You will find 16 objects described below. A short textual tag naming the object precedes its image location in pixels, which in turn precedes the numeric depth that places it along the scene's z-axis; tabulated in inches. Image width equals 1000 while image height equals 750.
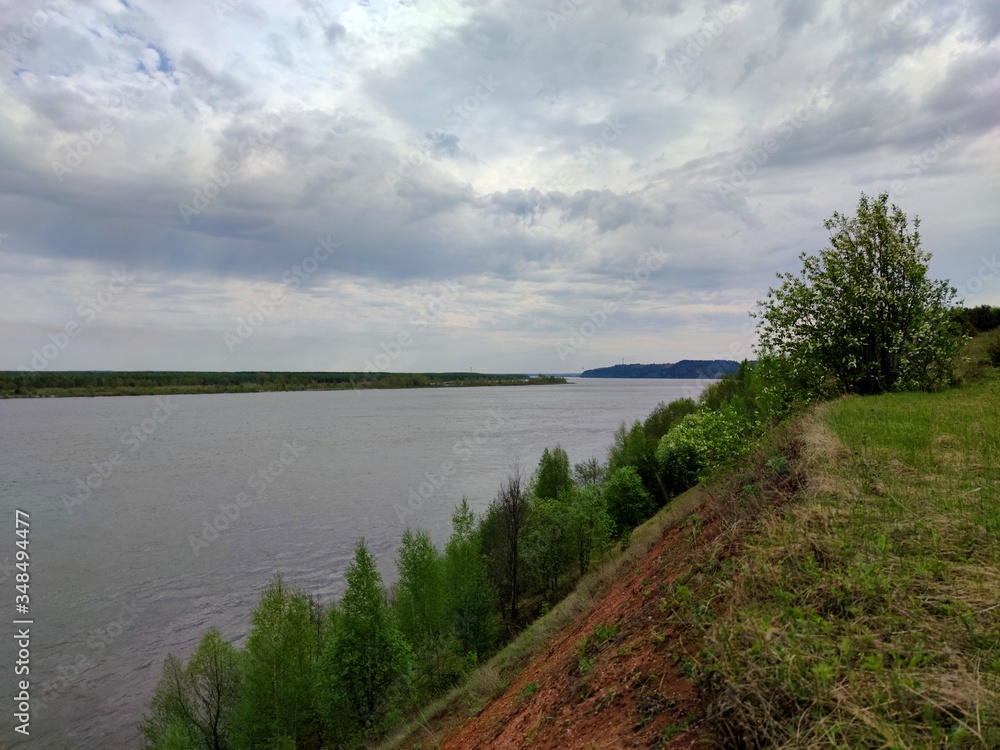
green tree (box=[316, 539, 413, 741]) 1019.3
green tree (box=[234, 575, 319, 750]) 976.9
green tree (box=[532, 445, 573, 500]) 1867.6
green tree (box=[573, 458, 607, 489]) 2143.8
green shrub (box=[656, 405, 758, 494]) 656.4
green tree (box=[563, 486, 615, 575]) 1520.7
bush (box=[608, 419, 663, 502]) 1967.3
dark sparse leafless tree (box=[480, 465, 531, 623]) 1502.2
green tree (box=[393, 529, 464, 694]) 1200.8
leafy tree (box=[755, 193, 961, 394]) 646.5
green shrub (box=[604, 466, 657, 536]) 1750.7
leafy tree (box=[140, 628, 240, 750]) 906.7
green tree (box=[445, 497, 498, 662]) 1289.4
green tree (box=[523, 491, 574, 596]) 1524.4
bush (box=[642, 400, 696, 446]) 2415.1
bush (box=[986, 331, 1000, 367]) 791.7
